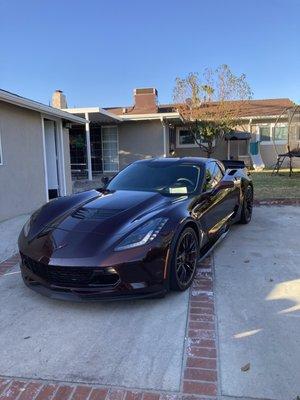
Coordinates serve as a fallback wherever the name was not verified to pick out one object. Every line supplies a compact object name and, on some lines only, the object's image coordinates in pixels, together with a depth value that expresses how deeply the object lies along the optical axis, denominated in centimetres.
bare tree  1898
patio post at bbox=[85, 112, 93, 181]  1548
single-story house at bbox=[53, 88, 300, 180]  1913
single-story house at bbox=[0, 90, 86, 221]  791
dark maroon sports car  341
